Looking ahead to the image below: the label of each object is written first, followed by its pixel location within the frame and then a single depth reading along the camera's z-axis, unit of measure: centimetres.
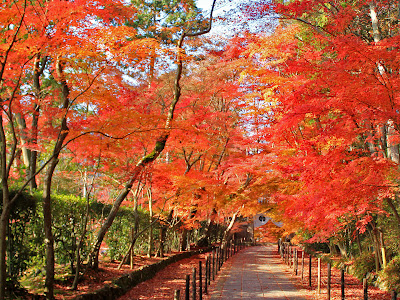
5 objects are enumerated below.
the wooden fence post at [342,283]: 770
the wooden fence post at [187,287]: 661
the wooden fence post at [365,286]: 638
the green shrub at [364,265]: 1254
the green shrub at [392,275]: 989
